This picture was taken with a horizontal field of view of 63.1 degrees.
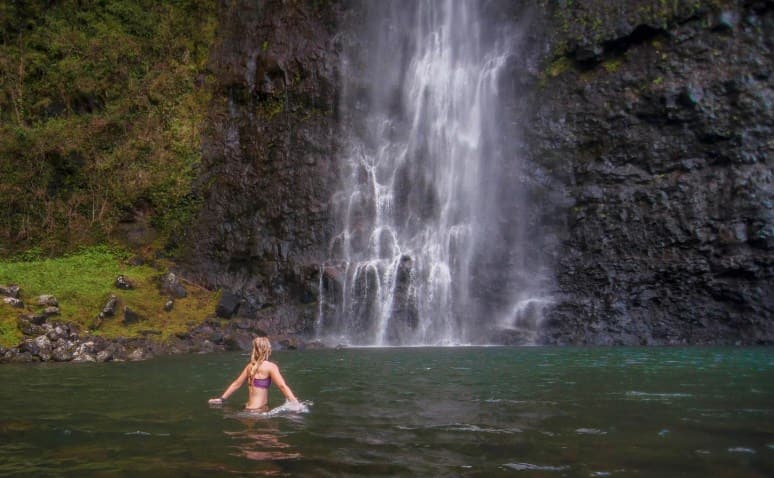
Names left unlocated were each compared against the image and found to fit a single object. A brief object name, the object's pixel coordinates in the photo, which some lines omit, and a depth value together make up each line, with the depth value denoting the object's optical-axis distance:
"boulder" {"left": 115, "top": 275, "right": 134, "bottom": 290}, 20.88
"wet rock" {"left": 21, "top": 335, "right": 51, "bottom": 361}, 15.26
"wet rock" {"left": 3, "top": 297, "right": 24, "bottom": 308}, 17.09
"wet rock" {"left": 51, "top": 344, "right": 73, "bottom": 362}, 15.24
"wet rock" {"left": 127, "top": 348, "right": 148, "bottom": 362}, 15.94
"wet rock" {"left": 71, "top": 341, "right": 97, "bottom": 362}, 15.37
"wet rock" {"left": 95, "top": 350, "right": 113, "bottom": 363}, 15.36
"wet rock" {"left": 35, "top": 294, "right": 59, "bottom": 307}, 17.85
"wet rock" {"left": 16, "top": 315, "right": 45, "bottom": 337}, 16.23
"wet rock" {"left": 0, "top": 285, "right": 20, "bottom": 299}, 17.52
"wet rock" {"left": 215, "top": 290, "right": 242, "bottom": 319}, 20.80
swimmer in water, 7.80
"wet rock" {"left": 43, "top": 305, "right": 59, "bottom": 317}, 17.50
